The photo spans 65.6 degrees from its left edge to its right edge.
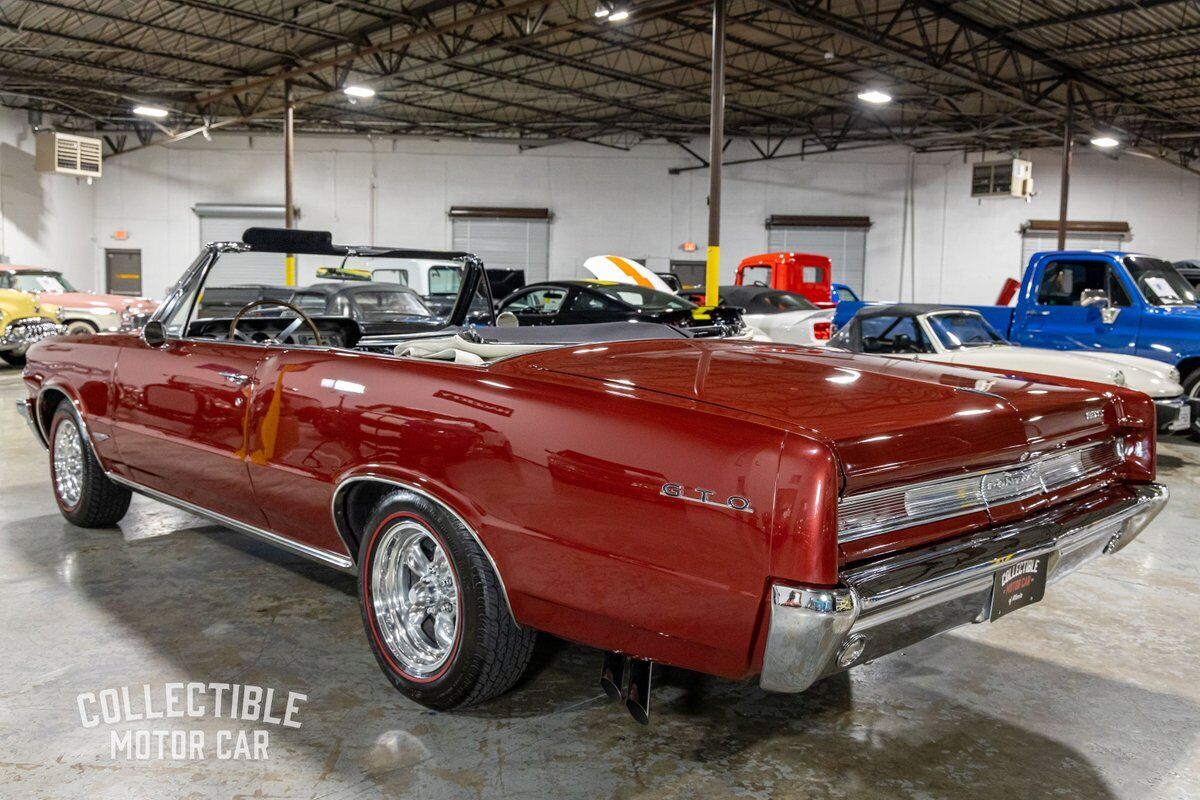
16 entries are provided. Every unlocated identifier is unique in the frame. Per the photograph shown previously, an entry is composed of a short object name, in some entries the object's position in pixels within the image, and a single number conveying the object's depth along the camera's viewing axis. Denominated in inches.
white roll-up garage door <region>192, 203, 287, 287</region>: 909.8
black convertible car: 395.5
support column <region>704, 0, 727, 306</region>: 432.8
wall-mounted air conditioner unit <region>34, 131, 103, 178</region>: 750.5
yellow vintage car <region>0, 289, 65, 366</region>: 439.2
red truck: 694.5
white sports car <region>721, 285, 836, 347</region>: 413.5
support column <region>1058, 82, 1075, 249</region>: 655.8
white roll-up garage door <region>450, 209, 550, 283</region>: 911.7
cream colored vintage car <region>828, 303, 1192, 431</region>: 257.9
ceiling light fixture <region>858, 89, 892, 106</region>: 626.2
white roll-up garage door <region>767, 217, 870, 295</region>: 887.1
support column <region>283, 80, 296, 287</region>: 674.8
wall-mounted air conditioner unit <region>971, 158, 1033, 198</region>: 740.0
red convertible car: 78.0
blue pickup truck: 303.0
